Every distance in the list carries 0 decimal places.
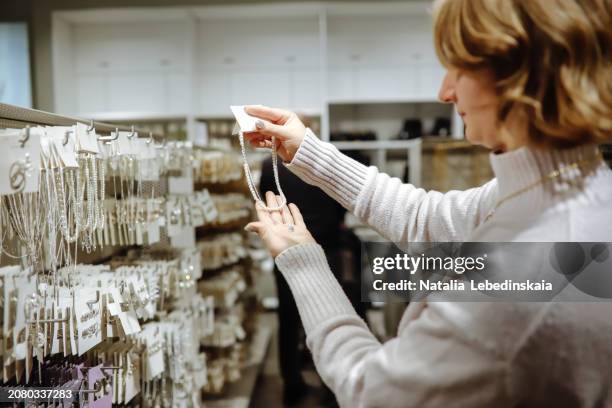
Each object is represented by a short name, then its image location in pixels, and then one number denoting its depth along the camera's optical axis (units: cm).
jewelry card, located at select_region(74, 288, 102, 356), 77
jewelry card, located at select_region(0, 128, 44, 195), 62
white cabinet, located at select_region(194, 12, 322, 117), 371
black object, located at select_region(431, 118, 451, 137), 371
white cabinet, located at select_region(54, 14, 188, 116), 374
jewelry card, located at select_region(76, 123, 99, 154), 79
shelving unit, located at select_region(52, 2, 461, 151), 368
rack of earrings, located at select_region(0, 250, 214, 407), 66
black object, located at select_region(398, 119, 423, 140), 369
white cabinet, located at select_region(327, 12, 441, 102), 369
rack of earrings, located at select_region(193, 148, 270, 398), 179
